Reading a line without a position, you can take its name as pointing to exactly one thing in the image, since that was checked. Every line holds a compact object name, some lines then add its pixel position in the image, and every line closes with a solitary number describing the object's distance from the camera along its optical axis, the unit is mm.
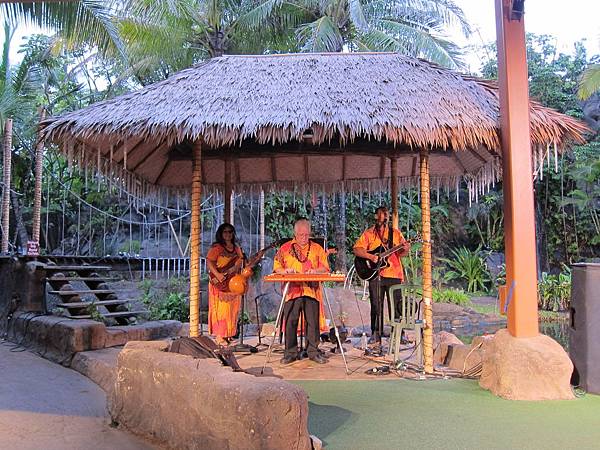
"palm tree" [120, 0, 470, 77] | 13797
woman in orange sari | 6996
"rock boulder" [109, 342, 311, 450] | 2947
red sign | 9117
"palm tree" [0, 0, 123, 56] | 8344
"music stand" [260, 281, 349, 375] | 6096
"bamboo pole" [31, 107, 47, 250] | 9820
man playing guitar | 6879
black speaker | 4898
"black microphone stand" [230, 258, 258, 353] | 6863
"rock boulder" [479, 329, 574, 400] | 4730
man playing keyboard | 6160
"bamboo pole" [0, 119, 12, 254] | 9867
